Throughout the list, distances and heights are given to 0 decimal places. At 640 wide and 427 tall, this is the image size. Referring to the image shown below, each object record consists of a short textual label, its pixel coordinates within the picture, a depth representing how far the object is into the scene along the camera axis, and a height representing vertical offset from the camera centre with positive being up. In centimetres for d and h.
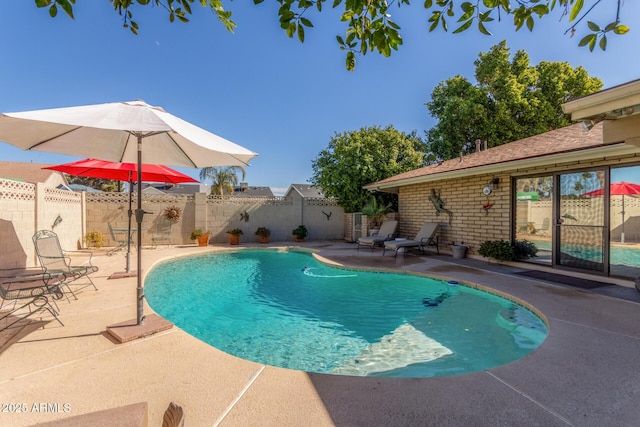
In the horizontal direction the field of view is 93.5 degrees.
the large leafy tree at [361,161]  1542 +283
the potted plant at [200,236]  1402 -110
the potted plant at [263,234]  1538 -104
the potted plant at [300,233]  1591 -100
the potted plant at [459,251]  1000 -115
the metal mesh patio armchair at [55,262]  531 -98
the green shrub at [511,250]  829 -93
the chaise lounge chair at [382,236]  1221 -89
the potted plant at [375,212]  1438 +15
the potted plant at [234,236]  1471 -111
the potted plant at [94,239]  1218 -113
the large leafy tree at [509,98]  1958 +792
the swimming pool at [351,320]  396 -185
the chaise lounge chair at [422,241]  1052 -91
